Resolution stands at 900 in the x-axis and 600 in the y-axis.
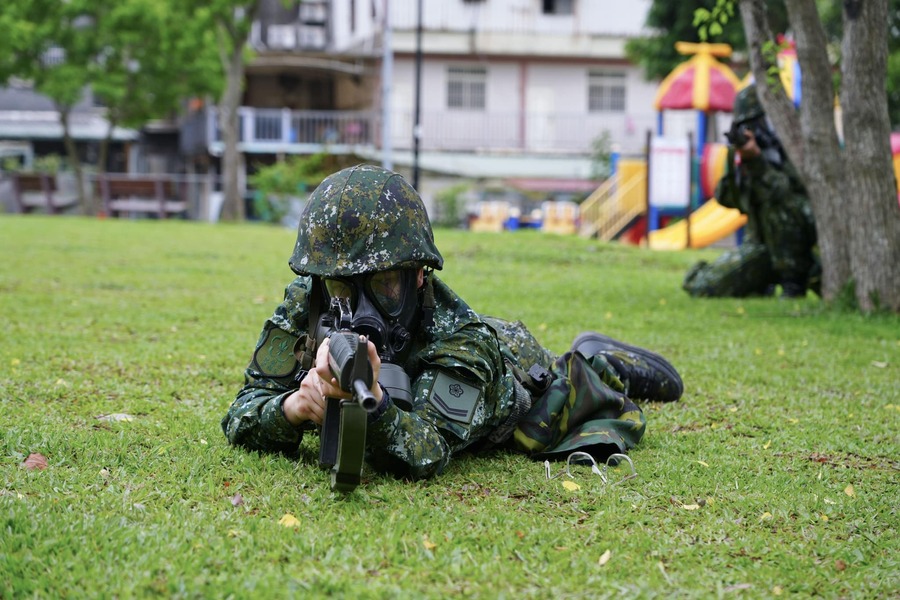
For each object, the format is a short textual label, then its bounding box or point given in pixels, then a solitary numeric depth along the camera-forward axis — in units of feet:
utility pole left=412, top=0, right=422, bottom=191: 82.69
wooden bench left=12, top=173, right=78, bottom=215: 109.81
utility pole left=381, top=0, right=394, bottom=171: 95.45
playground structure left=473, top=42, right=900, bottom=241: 62.59
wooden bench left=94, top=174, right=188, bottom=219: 107.34
